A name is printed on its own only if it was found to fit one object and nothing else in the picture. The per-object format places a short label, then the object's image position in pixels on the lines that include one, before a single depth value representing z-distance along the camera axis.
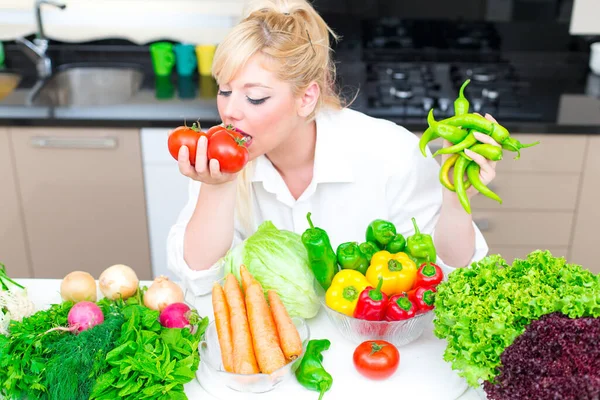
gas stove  2.67
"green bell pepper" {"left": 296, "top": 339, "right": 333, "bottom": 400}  1.33
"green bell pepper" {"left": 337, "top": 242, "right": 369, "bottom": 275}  1.52
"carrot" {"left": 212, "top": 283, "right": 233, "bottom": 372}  1.35
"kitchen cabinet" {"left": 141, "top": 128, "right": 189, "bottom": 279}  2.64
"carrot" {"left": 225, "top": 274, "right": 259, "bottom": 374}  1.33
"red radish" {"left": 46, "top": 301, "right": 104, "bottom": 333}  1.36
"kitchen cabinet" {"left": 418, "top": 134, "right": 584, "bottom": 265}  2.61
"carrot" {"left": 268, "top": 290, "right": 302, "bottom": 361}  1.35
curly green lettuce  1.21
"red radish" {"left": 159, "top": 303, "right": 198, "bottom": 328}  1.39
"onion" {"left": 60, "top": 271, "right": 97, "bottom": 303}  1.53
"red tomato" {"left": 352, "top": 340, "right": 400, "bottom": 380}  1.34
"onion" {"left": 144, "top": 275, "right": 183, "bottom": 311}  1.48
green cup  3.05
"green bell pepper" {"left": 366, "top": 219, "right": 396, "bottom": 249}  1.57
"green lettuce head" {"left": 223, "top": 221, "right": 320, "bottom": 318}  1.51
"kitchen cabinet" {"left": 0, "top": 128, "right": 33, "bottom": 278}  2.70
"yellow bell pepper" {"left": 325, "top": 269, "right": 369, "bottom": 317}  1.45
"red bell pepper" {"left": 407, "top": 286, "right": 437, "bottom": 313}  1.38
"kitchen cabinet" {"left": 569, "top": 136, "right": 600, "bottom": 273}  2.62
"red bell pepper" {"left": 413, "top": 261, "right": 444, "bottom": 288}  1.44
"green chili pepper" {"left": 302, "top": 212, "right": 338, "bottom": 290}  1.50
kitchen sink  3.18
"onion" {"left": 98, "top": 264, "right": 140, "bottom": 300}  1.52
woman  1.63
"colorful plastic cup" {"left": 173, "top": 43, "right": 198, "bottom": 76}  3.07
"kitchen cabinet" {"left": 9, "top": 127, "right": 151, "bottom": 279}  2.65
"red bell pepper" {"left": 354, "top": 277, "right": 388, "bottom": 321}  1.39
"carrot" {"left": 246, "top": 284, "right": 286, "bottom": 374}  1.33
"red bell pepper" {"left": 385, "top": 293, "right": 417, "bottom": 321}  1.39
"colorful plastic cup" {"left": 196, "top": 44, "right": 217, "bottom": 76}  3.05
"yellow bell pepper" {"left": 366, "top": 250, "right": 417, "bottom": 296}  1.47
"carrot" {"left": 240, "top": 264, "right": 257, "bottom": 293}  1.48
